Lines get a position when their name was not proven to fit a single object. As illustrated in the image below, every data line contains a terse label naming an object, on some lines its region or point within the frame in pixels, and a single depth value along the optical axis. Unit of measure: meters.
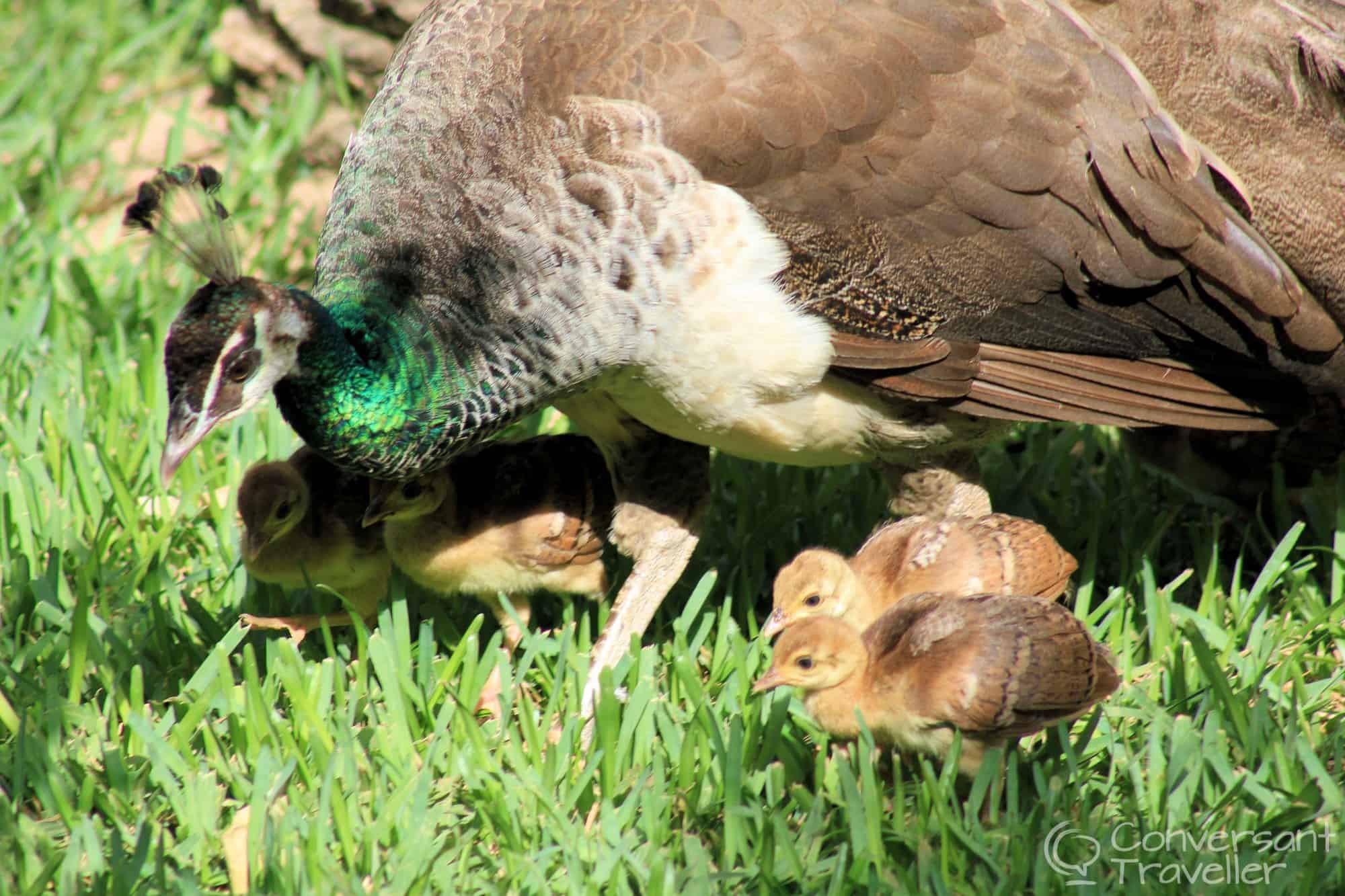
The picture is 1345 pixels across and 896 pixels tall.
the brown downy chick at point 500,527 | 7.70
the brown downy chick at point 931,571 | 7.04
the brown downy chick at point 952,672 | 6.10
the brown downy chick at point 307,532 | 7.48
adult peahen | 6.83
